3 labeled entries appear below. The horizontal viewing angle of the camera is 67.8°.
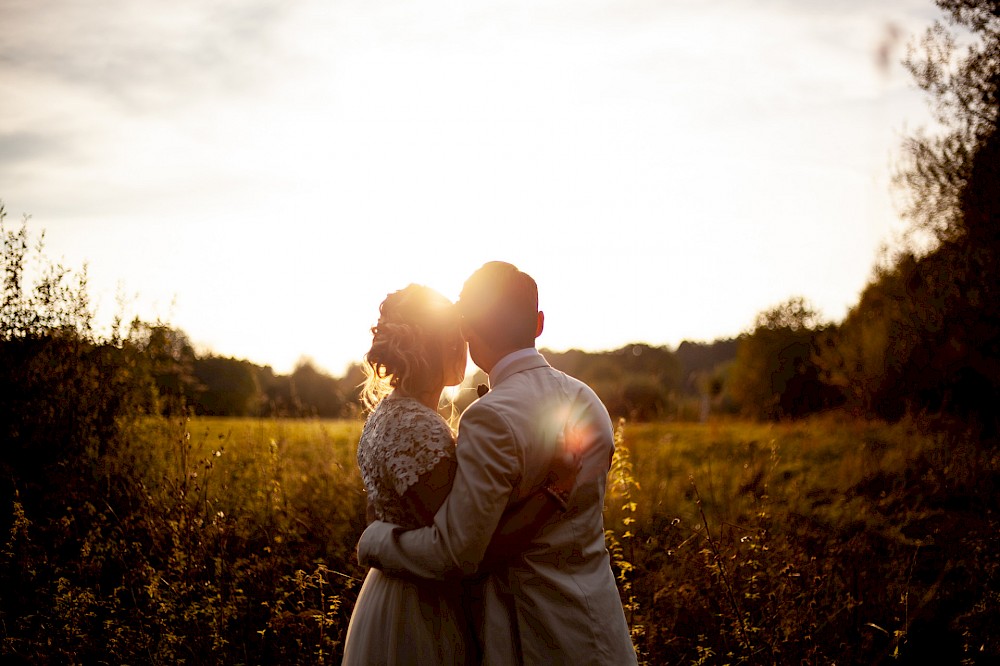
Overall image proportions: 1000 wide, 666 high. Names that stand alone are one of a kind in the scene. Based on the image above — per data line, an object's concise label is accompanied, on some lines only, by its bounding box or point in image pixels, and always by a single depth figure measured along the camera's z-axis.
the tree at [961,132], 15.29
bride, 2.88
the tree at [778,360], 37.03
